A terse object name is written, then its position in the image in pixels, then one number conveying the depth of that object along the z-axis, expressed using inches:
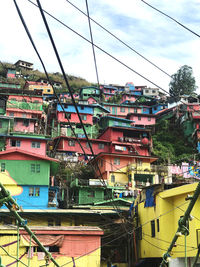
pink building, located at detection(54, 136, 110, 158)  1982.0
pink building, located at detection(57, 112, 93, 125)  2229.3
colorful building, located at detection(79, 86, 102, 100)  3050.0
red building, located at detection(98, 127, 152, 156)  1989.4
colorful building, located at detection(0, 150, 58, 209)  1341.0
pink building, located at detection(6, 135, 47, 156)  1617.9
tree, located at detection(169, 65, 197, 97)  3353.8
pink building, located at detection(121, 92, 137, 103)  3154.5
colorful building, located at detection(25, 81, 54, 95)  3191.4
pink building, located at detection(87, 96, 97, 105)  2788.4
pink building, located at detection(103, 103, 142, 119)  2731.8
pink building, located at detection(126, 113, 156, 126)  2541.8
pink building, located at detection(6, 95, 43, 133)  1913.1
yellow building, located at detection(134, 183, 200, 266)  816.9
